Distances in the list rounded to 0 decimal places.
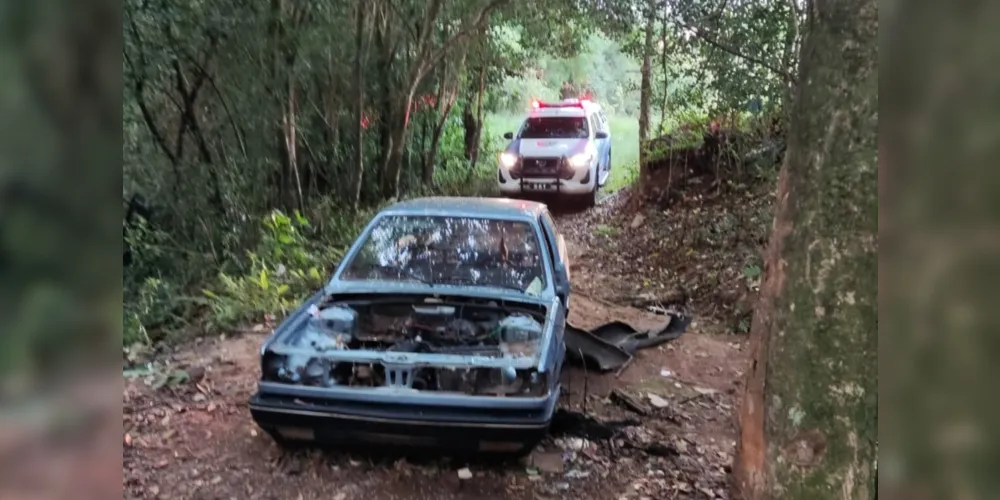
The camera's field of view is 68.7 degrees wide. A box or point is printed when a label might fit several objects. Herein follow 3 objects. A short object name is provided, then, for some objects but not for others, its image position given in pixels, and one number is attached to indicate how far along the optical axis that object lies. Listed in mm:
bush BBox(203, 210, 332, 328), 7664
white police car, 13945
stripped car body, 4117
